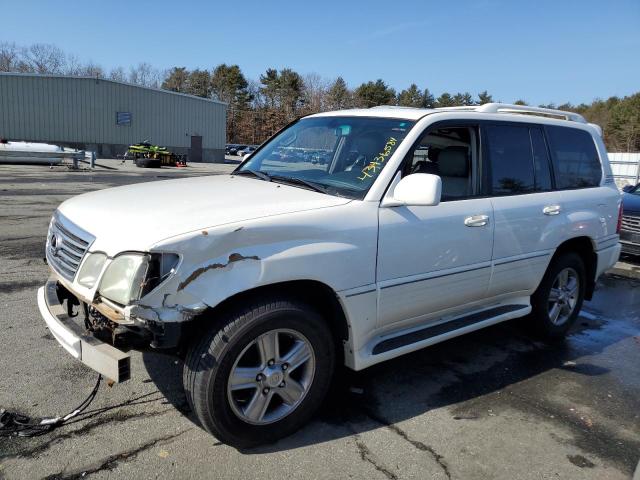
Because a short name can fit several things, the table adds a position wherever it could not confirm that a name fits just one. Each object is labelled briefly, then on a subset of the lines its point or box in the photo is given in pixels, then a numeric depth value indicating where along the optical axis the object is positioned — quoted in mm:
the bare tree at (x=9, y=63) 66750
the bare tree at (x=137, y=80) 81438
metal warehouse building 35062
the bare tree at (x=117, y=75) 76612
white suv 2613
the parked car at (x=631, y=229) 8367
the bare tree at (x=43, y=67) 68500
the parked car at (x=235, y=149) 62688
